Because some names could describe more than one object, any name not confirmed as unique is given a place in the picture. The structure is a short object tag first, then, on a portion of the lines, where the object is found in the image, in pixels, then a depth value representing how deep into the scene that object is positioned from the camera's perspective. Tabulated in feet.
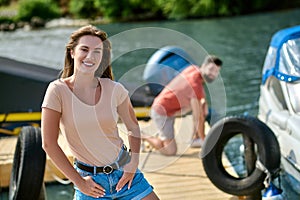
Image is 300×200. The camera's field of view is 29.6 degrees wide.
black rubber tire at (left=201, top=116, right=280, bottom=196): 15.31
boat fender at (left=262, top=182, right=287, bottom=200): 15.35
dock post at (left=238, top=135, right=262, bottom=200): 16.10
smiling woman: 9.87
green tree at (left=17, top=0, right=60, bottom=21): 125.05
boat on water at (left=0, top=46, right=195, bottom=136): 25.70
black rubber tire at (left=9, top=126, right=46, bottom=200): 15.30
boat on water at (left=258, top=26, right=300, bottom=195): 16.98
